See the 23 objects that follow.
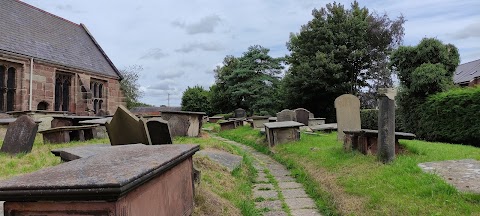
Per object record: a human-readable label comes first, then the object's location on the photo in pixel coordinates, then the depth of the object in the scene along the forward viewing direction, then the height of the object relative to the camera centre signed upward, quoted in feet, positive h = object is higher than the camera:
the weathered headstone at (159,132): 18.57 -0.69
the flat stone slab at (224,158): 24.79 -2.95
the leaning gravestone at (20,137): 26.58 -1.25
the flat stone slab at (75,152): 14.37 -1.34
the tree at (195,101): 176.45 +8.72
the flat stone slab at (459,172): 16.89 -2.98
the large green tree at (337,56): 89.35 +15.37
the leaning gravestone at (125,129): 15.39 -0.43
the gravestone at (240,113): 114.83 +1.49
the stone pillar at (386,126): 23.49 -0.66
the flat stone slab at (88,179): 6.79 -1.21
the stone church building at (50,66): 59.62 +9.92
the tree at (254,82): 125.19 +12.78
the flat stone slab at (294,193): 20.76 -4.46
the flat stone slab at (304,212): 17.18 -4.58
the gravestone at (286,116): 57.67 +0.19
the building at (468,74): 107.28 +13.38
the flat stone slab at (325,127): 52.75 -1.54
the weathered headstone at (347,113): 38.91 +0.36
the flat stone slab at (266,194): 20.71 -4.46
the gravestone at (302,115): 60.44 +0.25
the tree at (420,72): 50.67 +6.28
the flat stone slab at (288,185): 23.05 -4.40
